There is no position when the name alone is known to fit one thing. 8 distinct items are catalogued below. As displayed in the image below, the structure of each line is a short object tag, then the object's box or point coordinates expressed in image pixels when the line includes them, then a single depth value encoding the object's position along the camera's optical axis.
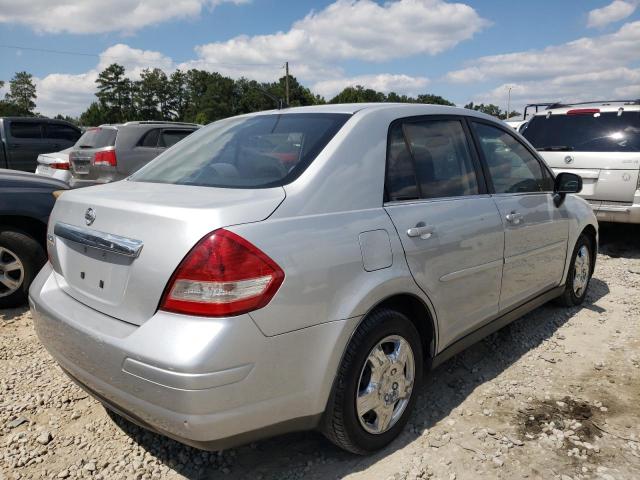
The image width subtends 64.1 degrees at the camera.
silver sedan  1.86
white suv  6.20
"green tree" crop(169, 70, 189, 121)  99.88
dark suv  12.11
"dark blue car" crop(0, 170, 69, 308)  4.28
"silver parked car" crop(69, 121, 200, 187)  8.13
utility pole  42.31
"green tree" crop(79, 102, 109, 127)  86.94
